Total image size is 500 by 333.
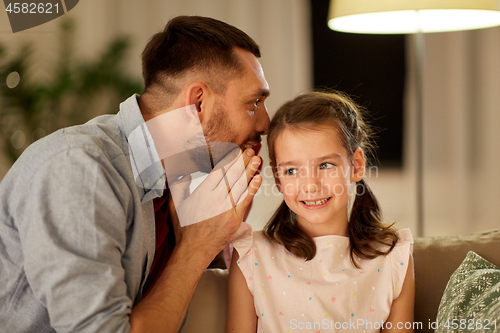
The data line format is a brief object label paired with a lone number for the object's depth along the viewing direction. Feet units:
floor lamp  5.70
